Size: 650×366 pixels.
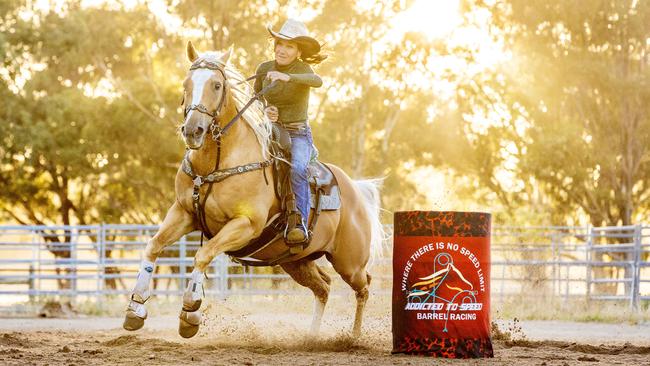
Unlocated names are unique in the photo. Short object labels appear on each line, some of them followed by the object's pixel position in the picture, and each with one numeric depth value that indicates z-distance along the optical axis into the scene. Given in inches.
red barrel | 626.2
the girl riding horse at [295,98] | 663.8
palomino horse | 592.7
